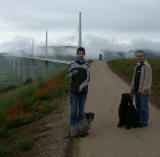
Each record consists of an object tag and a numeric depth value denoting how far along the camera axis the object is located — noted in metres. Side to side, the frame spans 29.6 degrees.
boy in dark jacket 5.97
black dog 6.55
